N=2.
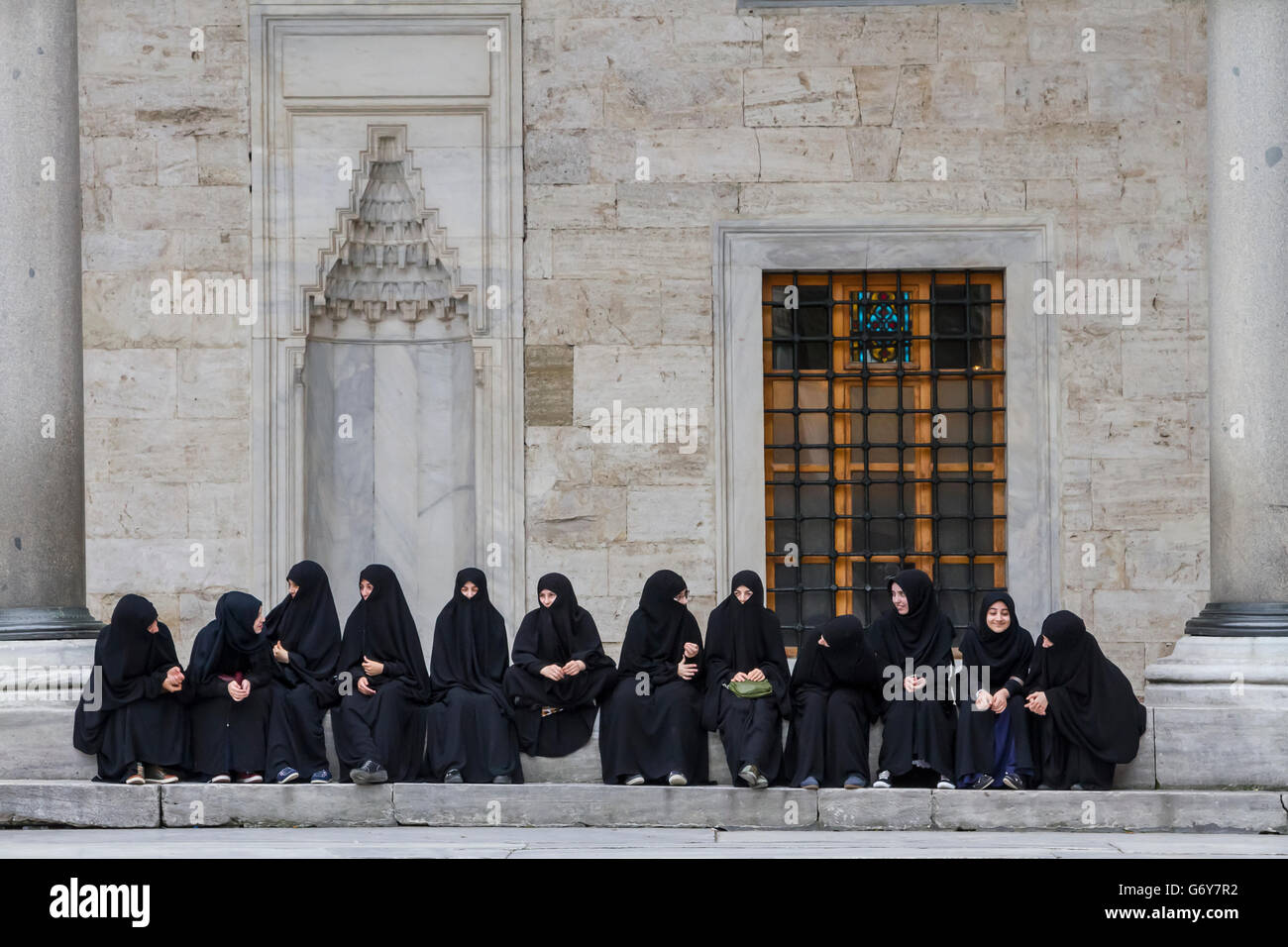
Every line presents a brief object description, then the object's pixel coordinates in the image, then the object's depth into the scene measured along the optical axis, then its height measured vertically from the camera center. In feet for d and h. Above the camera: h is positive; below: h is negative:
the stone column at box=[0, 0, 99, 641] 61.72 +2.32
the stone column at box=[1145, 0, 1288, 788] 60.23 +1.73
